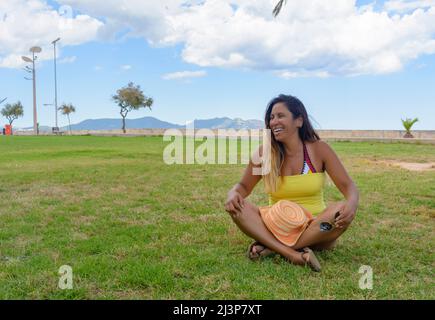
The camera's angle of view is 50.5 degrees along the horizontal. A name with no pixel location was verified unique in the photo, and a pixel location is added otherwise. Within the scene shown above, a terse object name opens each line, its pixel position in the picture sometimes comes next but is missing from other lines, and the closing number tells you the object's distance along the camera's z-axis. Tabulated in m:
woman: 3.49
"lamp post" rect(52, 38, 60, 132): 47.19
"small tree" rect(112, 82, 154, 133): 50.22
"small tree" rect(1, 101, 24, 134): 64.00
